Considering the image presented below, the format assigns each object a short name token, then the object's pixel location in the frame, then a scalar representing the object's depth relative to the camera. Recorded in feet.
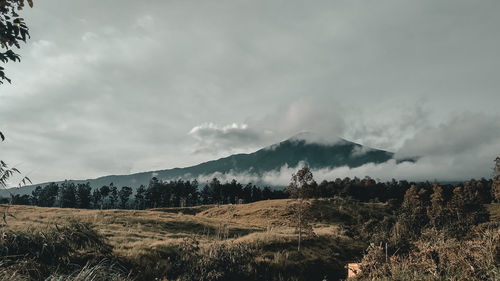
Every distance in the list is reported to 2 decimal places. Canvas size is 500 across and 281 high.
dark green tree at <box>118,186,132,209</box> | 446.85
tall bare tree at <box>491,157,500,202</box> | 145.55
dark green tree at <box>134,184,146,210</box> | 443.32
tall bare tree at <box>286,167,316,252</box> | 83.66
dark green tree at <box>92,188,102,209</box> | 433.89
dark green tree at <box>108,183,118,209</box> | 448.61
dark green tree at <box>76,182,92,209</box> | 432.25
